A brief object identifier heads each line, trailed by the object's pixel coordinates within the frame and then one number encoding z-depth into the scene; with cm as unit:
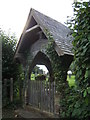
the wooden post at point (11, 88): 652
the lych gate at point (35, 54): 427
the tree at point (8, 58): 707
